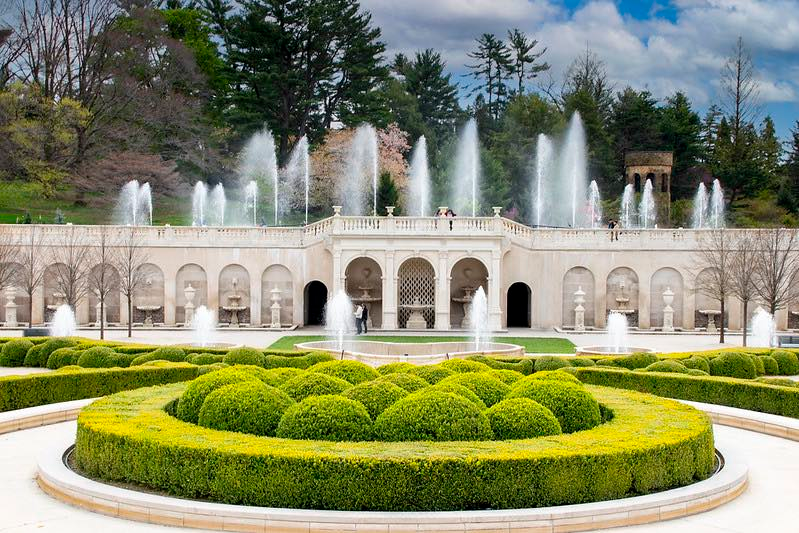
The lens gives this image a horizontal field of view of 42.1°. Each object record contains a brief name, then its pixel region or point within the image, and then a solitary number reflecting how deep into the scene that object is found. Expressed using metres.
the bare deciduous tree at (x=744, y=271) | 36.12
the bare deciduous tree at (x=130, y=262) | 39.84
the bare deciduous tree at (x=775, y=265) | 35.97
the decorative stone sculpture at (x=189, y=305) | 44.34
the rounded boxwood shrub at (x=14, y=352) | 27.95
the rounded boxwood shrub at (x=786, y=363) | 27.02
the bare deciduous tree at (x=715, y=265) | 38.28
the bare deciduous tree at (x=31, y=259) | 42.45
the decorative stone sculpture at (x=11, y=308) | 43.03
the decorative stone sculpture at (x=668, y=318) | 43.54
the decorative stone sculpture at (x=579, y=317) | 44.03
